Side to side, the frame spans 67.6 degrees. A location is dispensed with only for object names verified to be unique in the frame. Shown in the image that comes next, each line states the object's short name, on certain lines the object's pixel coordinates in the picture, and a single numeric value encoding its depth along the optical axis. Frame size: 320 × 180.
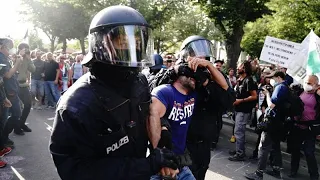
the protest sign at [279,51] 4.28
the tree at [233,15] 8.93
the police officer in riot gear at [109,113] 1.03
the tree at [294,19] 12.75
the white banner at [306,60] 3.58
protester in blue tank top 1.83
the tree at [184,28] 18.23
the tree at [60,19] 22.07
